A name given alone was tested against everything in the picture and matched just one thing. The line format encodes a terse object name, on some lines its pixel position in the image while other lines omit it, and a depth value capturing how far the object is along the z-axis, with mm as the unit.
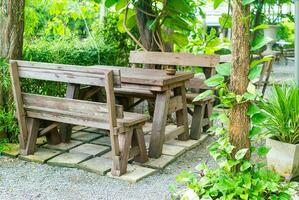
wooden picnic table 3568
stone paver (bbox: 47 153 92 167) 3471
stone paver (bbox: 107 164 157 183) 3180
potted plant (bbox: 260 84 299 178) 3035
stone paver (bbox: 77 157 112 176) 3333
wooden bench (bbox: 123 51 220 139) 4258
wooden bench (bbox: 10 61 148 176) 3088
